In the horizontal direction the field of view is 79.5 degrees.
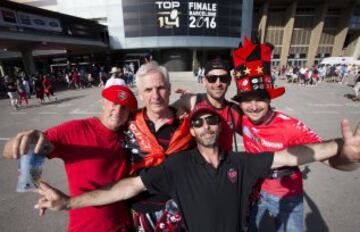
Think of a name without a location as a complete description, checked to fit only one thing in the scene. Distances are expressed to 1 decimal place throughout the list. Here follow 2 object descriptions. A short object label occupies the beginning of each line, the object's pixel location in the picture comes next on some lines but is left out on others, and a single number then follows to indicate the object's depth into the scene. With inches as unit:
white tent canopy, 1065.1
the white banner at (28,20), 673.6
